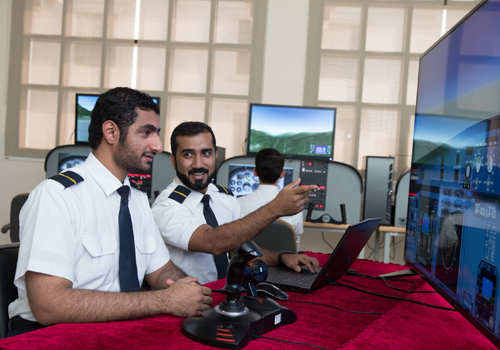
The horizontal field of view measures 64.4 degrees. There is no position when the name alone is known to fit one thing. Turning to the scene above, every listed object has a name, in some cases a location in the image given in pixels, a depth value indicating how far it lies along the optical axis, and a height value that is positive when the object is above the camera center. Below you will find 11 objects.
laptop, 1.03 -0.29
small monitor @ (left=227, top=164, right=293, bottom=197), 3.46 -0.16
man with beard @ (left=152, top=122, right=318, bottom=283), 1.21 -0.20
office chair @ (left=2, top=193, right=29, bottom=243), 2.63 -0.46
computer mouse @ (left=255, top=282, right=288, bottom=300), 0.93 -0.30
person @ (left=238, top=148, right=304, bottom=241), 2.55 -0.14
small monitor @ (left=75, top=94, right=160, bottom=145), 3.59 +0.34
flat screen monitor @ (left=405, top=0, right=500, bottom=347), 0.63 +0.01
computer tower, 3.30 -0.14
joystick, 0.68 -0.29
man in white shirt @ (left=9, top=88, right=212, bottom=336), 0.86 -0.23
